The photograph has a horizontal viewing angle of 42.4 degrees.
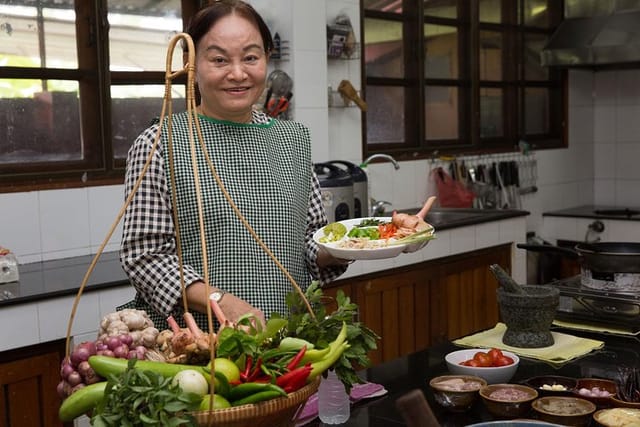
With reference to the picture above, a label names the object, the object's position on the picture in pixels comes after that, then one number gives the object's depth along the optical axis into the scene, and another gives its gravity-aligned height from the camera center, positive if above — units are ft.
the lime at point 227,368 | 4.16 -1.11
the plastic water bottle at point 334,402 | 5.67 -1.76
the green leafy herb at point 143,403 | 3.71 -1.15
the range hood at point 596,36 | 17.34 +2.20
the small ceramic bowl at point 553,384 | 6.02 -1.83
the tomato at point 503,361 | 6.44 -1.73
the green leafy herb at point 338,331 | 4.76 -1.08
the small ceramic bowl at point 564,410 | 5.41 -1.82
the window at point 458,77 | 16.15 +1.38
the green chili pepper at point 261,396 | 4.00 -1.21
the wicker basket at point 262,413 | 3.91 -1.28
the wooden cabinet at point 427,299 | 12.79 -2.61
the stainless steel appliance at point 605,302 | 7.91 -1.60
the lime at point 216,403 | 3.95 -1.23
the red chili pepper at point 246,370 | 4.21 -1.15
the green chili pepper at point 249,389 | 4.02 -1.19
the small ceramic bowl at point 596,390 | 5.83 -1.83
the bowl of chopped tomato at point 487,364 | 6.32 -1.74
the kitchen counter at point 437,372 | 5.74 -1.90
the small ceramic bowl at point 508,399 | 5.65 -1.79
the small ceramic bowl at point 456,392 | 5.79 -1.78
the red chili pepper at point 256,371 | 4.24 -1.15
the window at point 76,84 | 10.89 +0.95
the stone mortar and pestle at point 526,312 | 7.30 -1.53
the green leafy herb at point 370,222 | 7.59 -0.72
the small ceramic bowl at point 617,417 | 5.31 -1.83
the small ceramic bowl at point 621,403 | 5.67 -1.84
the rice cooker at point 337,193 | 12.38 -0.73
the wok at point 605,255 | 7.95 -1.16
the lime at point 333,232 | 6.93 -0.74
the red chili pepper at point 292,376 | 4.18 -1.17
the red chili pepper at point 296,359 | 4.33 -1.12
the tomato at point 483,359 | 6.44 -1.71
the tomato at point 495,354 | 6.49 -1.69
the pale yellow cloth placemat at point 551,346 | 7.14 -1.86
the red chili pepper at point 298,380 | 4.19 -1.19
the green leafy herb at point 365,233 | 7.20 -0.78
